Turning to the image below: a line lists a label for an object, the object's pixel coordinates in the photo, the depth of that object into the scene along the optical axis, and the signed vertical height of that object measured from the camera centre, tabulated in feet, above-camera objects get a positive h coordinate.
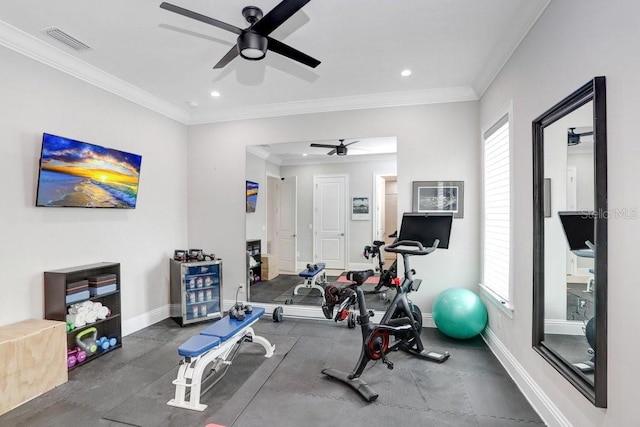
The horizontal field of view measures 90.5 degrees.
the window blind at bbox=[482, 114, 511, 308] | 10.39 +0.10
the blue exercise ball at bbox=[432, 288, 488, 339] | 11.75 -3.72
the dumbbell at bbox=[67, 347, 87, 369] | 10.11 -4.65
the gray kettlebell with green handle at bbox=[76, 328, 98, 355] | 10.66 -4.35
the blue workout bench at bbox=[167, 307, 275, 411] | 8.19 -3.88
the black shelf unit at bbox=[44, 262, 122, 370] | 10.00 -2.92
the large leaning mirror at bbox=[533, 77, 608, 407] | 5.56 -0.49
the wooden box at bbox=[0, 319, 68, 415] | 8.01 -3.97
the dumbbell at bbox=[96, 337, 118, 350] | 11.29 -4.65
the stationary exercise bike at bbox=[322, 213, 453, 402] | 9.27 -3.40
